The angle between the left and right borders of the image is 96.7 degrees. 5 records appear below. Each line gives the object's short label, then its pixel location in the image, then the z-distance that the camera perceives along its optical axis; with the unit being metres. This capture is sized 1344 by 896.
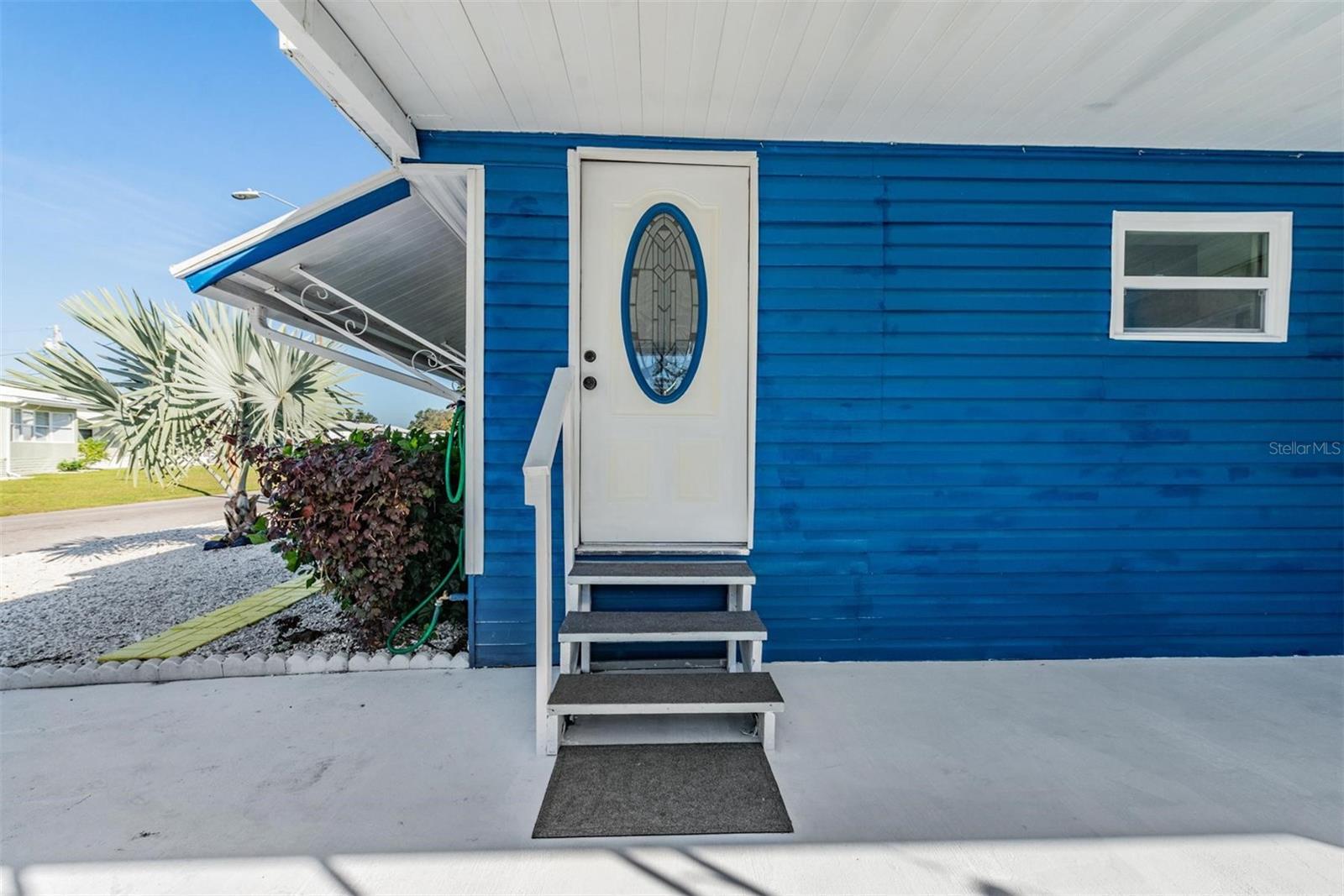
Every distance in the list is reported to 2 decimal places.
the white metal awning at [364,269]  2.82
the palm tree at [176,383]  5.27
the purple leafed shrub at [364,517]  2.82
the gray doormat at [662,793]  1.69
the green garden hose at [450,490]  2.95
